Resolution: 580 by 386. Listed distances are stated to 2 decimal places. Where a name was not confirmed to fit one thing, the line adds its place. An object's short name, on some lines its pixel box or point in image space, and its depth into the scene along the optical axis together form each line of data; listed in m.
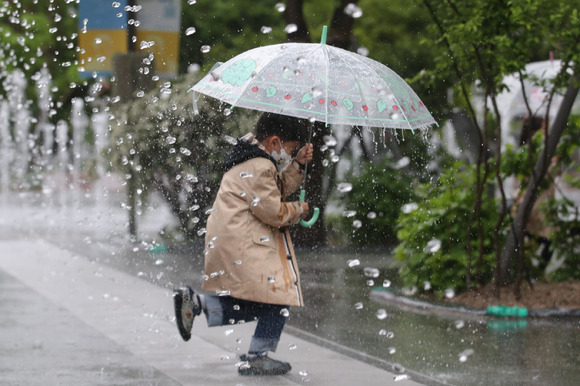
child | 12.27
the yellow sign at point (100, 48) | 32.22
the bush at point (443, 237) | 19.83
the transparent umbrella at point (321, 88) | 11.87
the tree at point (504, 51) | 18.12
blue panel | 31.47
